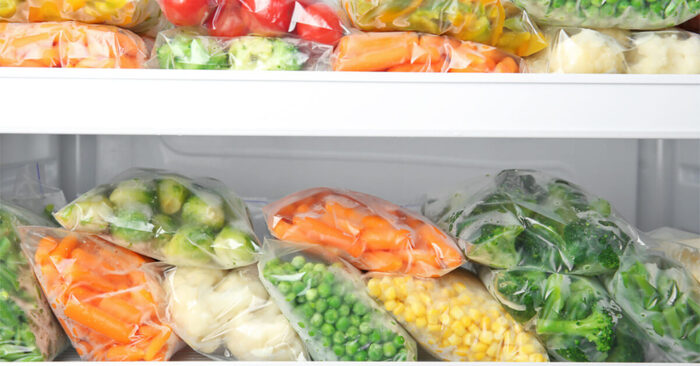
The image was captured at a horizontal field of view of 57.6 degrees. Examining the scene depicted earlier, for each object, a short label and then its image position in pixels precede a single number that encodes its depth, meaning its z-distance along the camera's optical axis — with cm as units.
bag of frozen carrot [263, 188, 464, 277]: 102
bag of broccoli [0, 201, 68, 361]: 96
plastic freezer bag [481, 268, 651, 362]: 98
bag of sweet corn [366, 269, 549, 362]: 98
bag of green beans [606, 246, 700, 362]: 97
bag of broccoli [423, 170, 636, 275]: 101
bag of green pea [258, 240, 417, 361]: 96
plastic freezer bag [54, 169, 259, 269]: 100
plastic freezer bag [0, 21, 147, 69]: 90
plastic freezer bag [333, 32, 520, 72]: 92
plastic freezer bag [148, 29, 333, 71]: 92
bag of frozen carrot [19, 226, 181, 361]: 98
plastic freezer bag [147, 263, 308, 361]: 99
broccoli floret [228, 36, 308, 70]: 92
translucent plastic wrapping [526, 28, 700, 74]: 91
